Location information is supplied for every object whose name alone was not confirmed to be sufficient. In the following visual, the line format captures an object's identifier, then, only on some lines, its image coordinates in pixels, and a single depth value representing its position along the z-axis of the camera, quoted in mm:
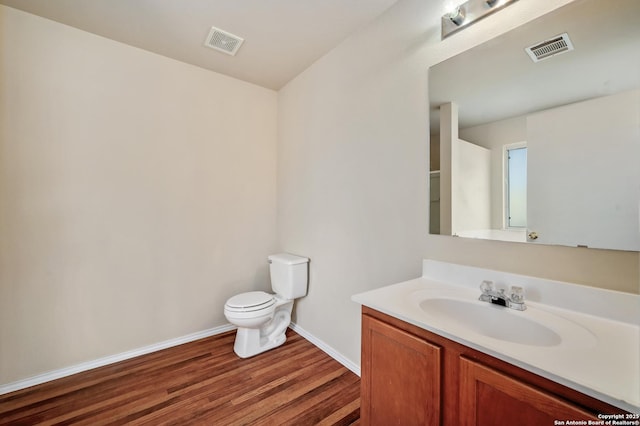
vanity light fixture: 1272
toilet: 2160
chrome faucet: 1090
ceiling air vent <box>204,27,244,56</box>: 2014
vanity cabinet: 684
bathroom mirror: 963
